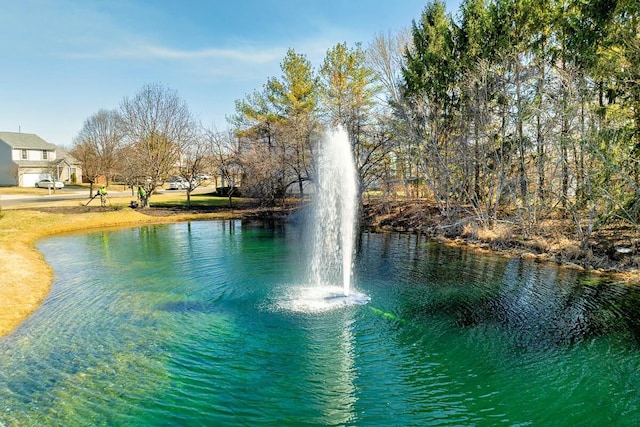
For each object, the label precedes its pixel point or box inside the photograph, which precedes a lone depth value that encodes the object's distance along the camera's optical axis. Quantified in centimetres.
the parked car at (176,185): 5250
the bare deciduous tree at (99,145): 4184
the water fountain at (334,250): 1094
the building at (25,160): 4888
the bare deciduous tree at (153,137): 3067
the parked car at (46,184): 4673
